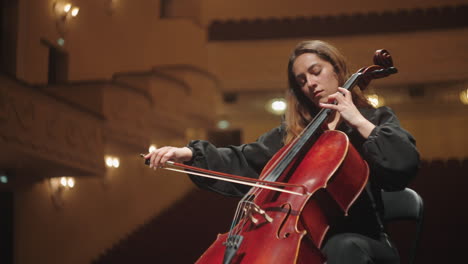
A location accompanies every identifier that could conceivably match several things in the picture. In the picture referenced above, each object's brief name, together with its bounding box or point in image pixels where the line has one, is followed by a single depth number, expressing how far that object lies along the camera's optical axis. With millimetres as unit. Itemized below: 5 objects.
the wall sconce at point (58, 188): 9500
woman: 2424
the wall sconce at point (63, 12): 8820
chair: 2786
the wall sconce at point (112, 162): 10367
